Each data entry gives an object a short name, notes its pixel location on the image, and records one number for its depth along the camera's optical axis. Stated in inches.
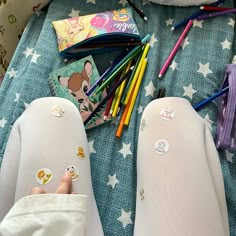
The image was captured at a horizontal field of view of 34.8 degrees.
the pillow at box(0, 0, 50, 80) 41.5
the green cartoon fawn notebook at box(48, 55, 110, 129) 35.6
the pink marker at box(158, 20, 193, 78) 37.3
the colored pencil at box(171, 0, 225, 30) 39.7
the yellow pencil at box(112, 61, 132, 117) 35.3
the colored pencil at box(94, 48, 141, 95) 36.0
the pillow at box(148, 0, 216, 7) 40.1
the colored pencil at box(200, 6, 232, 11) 39.5
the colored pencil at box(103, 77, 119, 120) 35.2
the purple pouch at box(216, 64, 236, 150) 32.9
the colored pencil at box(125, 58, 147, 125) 35.0
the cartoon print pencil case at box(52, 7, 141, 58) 37.5
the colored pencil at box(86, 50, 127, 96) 36.3
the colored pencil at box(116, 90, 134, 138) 34.4
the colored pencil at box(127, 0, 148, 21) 40.3
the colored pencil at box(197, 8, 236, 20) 39.6
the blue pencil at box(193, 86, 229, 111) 34.9
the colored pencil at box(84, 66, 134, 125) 35.0
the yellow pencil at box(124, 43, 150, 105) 36.1
